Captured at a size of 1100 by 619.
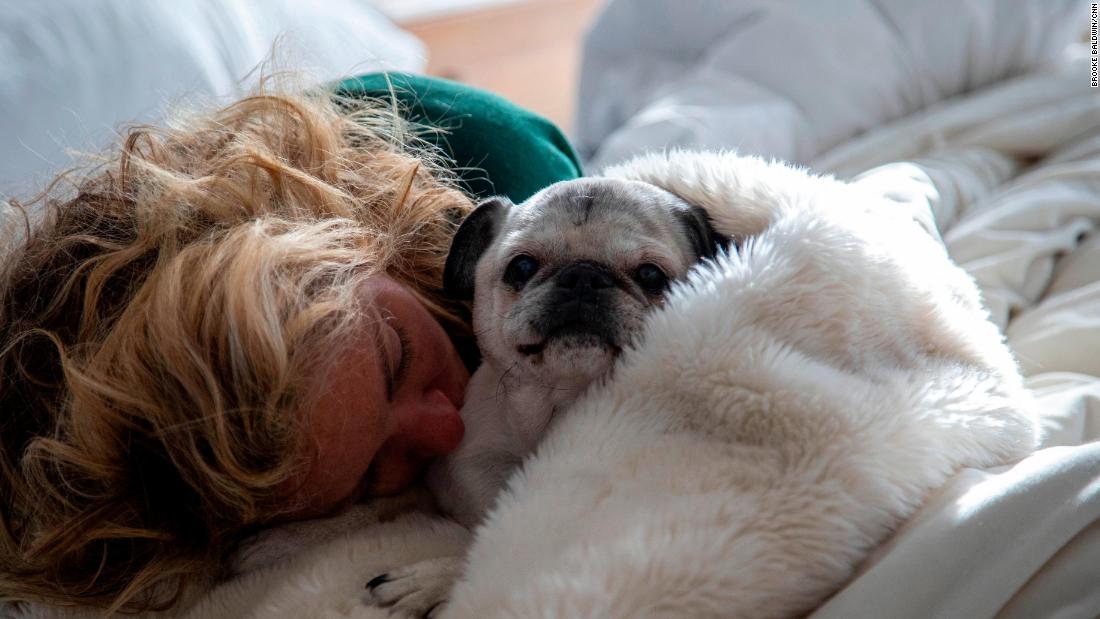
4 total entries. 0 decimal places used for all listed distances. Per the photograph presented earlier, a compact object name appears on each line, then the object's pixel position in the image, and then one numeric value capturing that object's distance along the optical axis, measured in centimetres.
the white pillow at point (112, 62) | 121
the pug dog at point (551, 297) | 81
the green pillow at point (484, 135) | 119
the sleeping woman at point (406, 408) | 63
